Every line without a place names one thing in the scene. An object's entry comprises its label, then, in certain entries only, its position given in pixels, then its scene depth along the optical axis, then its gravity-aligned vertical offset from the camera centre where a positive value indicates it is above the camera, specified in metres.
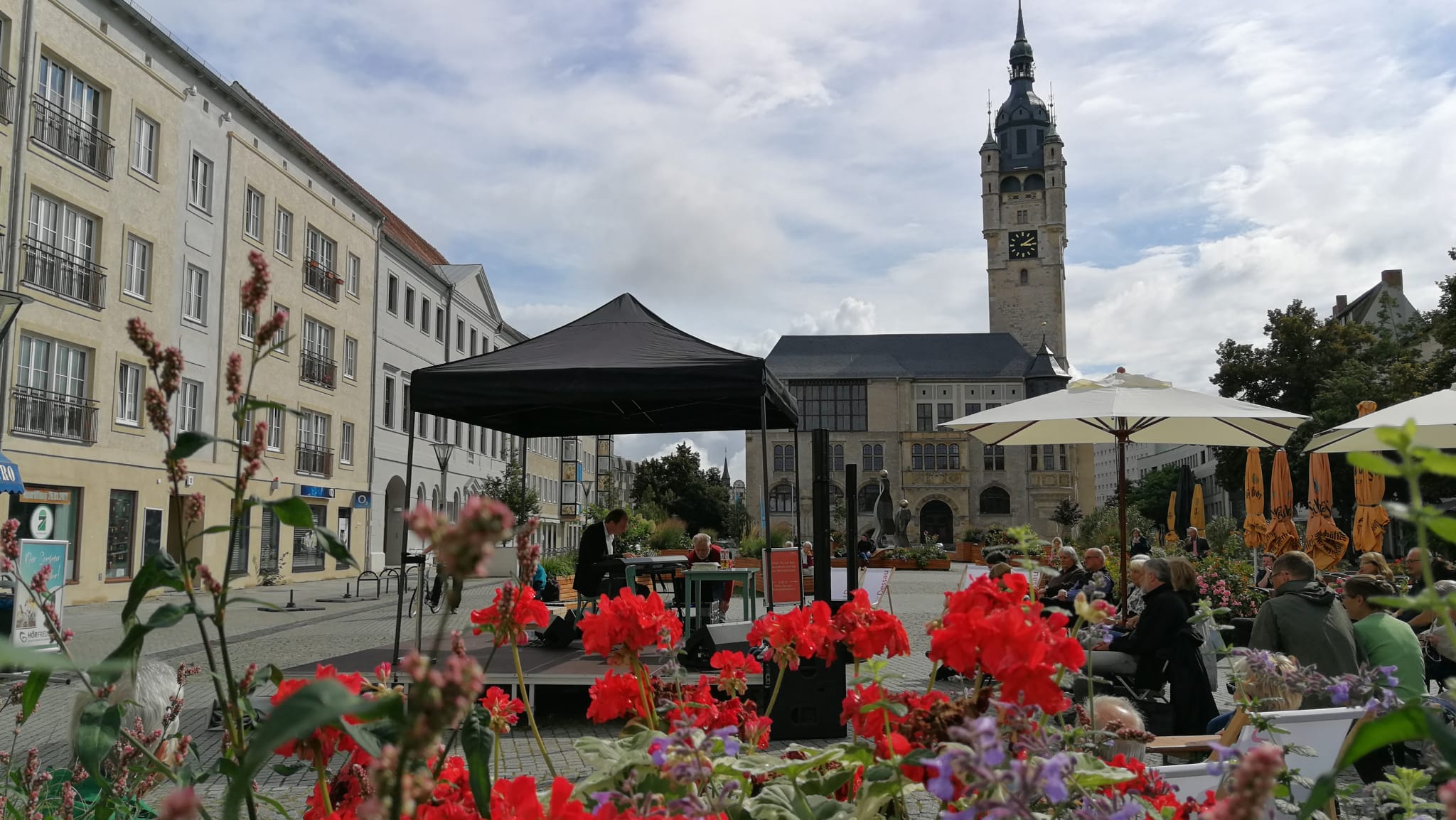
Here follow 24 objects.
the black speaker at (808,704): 6.86 -1.28
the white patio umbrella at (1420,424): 8.59 +0.72
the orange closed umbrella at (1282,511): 14.96 -0.03
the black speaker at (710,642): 7.77 -1.02
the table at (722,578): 9.57 -0.68
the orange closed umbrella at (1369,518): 13.67 -0.12
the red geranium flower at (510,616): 1.40 -0.19
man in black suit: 9.91 -0.44
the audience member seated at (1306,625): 5.54 -0.62
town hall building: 69.94 +7.52
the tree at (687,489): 75.19 +1.32
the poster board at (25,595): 8.80 -0.72
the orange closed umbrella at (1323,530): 13.89 -0.28
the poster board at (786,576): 11.20 -0.73
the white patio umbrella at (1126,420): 8.42 +0.78
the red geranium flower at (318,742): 1.49 -0.34
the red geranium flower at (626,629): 2.13 -0.25
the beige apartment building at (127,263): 18.62 +5.05
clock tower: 79.25 +21.71
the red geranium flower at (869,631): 2.09 -0.25
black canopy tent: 7.64 +0.98
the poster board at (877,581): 10.04 -0.72
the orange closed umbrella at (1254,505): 15.86 +0.06
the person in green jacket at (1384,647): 5.00 -0.72
